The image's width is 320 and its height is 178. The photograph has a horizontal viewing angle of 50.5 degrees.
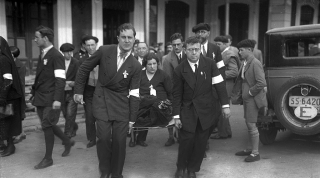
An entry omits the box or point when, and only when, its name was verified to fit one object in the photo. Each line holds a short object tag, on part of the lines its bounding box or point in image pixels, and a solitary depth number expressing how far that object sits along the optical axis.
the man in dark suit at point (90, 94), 5.46
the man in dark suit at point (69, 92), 6.20
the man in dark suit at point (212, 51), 5.12
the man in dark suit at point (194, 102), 4.08
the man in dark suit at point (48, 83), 4.57
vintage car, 4.77
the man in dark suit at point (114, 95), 3.91
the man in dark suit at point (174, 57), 5.71
